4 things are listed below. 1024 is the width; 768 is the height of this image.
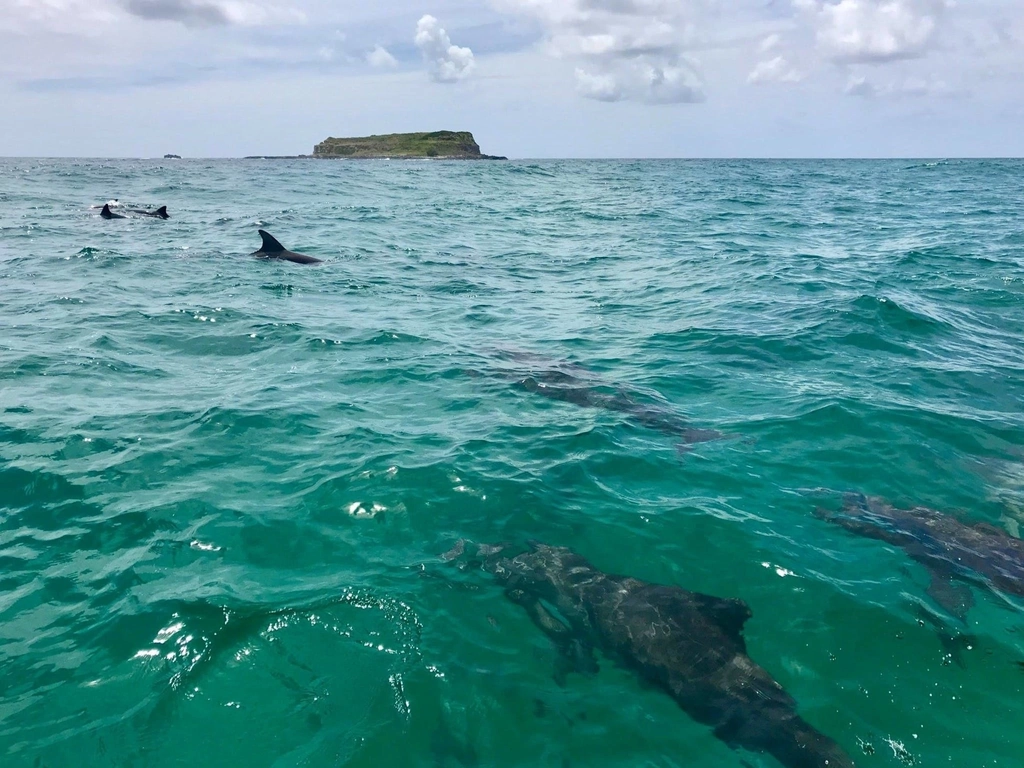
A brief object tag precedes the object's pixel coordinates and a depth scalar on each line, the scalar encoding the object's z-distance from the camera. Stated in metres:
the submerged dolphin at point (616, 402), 11.79
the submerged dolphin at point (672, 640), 6.03
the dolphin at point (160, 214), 36.19
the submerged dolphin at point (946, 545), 7.89
